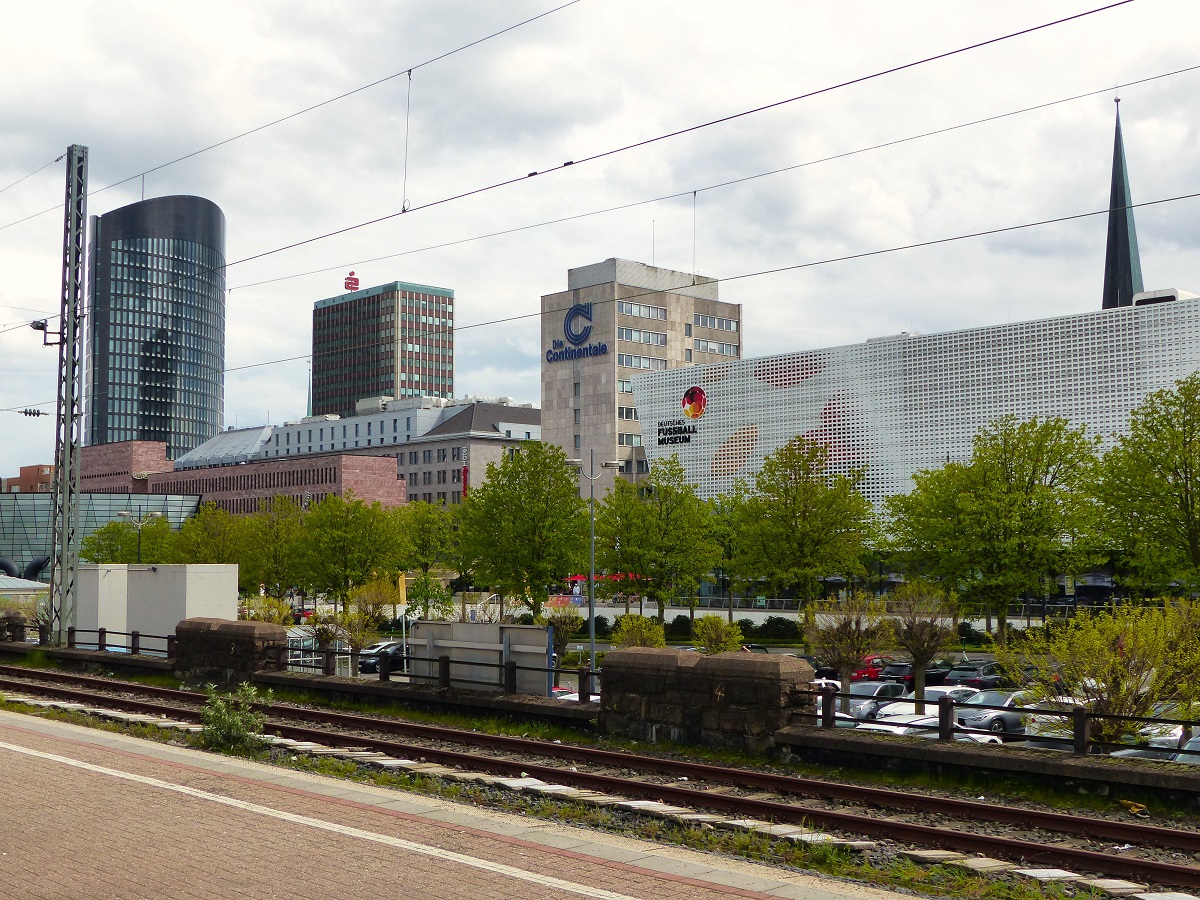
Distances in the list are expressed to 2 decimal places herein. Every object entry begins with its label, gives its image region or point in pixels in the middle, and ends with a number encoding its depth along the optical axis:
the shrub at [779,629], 71.75
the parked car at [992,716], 33.12
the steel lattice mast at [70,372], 34.56
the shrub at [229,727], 18.70
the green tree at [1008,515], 52.34
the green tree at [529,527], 61.50
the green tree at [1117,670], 20.12
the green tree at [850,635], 40.93
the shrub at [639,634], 49.00
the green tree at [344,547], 77.25
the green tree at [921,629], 41.53
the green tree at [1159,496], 44.91
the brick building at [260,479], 157.12
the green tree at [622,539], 69.19
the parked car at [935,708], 35.41
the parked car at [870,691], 35.86
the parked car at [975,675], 46.66
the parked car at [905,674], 48.10
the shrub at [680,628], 76.44
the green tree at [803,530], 63.03
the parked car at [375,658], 52.70
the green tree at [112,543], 105.94
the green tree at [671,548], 69.00
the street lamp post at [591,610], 43.09
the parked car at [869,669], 50.37
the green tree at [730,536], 66.19
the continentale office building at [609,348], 137.62
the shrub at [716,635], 48.25
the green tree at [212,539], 88.19
